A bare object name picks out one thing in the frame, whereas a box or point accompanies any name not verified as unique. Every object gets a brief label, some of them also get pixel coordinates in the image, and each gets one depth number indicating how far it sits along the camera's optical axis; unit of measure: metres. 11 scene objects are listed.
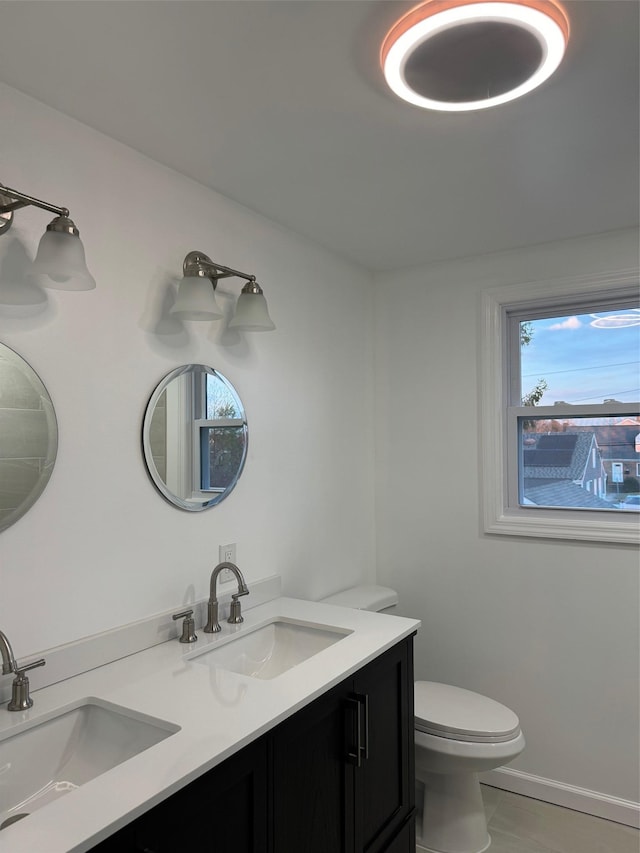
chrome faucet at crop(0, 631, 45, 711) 1.35
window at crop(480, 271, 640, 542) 2.60
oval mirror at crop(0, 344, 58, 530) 1.45
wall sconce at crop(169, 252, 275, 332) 1.84
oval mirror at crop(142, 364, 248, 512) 1.88
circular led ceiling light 1.23
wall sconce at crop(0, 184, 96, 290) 1.40
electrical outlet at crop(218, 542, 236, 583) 2.12
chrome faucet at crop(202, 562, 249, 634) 1.89
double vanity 1.08
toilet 2.16
